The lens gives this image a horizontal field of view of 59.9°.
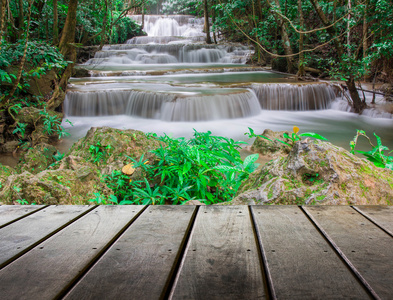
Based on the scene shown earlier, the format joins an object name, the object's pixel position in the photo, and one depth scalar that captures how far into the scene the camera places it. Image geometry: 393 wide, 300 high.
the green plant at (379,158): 2.93
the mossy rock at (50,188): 2.54
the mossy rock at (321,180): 2.02
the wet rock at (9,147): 5.65
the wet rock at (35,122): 5.80
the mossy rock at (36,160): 4.38
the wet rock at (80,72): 11.28
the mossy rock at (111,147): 3.58
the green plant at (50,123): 5.64
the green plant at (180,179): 2.75
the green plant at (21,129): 5.52
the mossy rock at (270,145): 5.14
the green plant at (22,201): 2.46
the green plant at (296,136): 2.77
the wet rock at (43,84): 6.36
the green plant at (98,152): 3.59
